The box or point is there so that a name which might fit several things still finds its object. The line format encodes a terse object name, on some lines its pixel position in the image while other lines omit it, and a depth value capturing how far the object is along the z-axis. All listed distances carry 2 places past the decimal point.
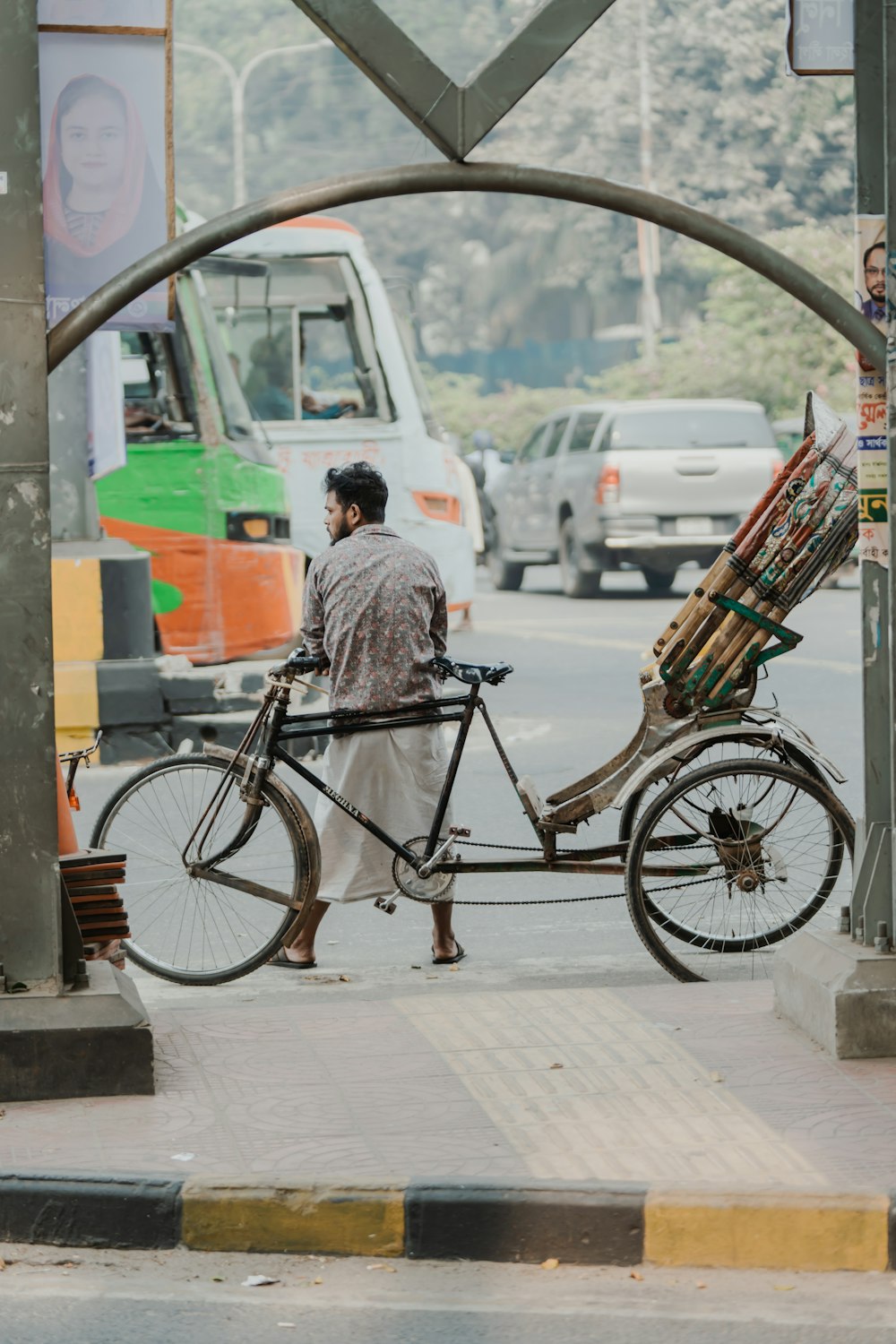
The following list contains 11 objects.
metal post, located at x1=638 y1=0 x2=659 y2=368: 97.56
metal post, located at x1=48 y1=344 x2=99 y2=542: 21.02
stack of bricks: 10.74
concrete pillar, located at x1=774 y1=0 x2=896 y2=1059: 9.85
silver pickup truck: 41.16
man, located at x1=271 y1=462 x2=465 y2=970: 12.41
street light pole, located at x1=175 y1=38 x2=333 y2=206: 66.06
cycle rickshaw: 12.14
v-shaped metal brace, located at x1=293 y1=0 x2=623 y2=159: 9.41
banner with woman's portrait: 9.63
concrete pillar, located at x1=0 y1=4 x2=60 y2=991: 9.19
